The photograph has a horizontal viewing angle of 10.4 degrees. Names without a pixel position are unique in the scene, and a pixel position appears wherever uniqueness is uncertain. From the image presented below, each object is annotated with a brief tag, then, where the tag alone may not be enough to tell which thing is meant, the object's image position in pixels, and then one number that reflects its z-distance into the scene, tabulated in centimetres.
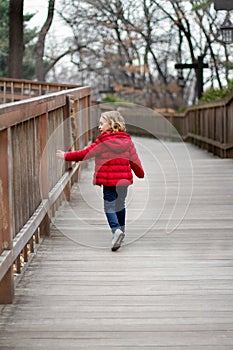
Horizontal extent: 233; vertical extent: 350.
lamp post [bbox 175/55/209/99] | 4463
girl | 1067
